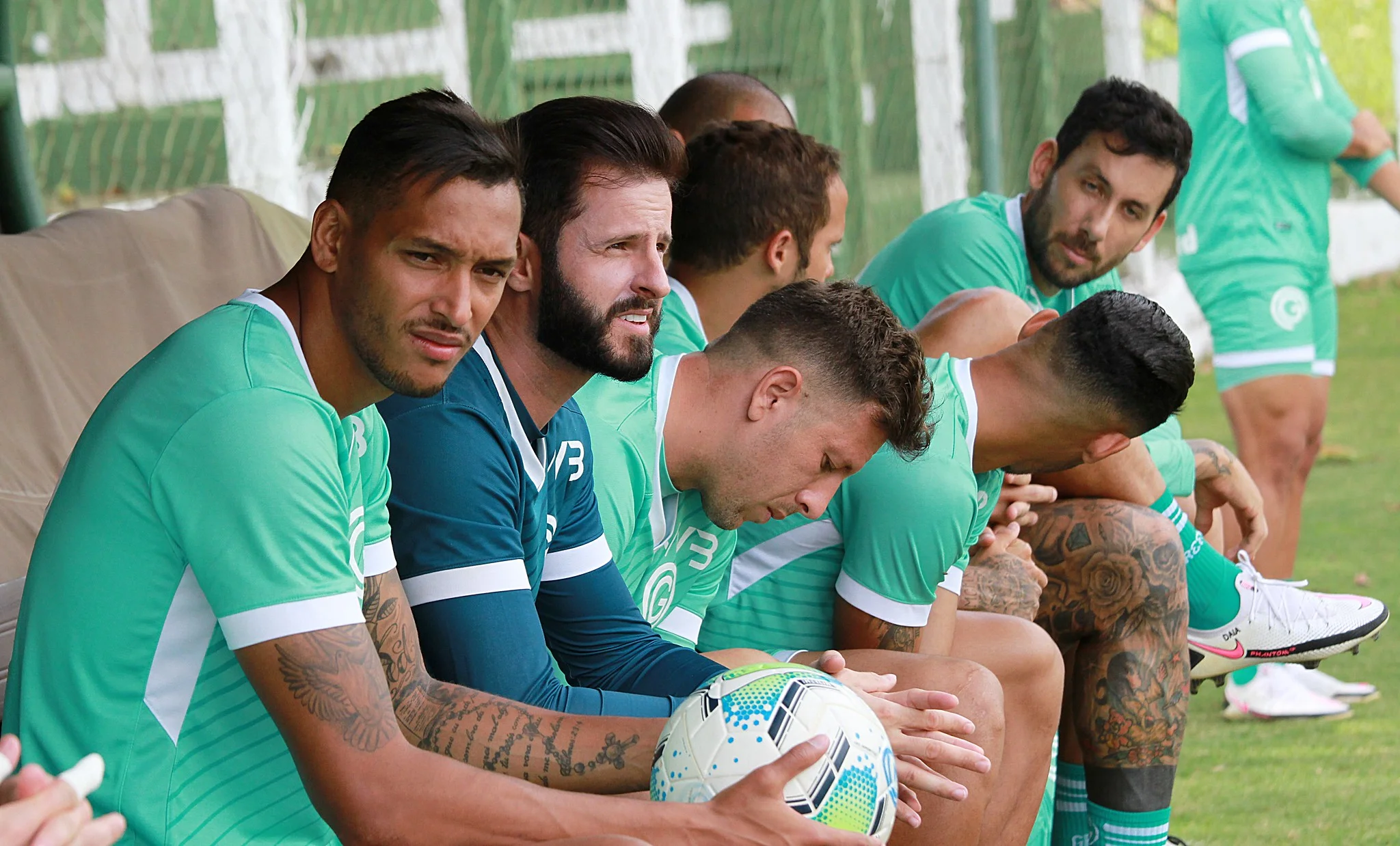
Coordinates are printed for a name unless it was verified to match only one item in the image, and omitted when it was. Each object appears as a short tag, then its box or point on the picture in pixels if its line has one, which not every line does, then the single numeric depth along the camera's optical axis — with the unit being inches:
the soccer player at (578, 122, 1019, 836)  283.6
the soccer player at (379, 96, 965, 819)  179.0
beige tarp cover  251.6
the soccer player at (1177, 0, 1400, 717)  434.9
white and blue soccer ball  167.8
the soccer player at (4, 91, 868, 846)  140.7
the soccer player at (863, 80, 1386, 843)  283.3
